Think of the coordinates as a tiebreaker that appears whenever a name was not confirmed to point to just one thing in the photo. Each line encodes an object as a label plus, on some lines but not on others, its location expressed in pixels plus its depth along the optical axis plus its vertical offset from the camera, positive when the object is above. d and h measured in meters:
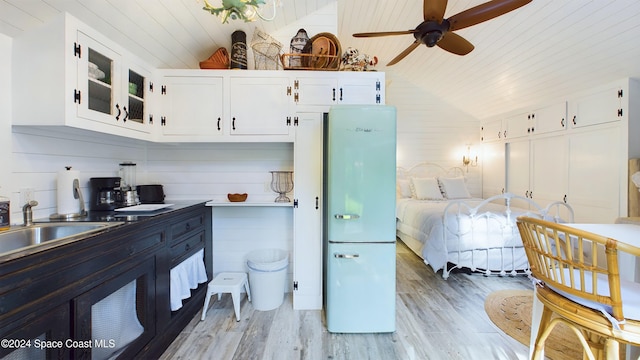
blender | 2.13 -0.05
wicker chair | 0.99 -0.52
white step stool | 2.22 -0.98
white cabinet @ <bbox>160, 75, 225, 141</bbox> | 2.32 +0.66
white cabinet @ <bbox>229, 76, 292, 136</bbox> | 2.34 +0.65
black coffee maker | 1.93 -0.12
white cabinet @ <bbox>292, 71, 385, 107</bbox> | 2.34 +0.84
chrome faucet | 1.47 -0.20
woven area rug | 1.85 -1.24
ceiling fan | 1.68 +1.14
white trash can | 2.37 -0.99
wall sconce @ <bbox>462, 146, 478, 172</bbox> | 5.26 +0.38
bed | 2.99 -0.75
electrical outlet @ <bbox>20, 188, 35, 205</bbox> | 1.49 -0.10
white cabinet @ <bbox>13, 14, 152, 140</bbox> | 1.46 +0.61
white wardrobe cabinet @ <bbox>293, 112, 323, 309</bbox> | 2.34 -0.31
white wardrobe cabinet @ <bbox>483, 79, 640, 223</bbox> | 2.93 +0.35
